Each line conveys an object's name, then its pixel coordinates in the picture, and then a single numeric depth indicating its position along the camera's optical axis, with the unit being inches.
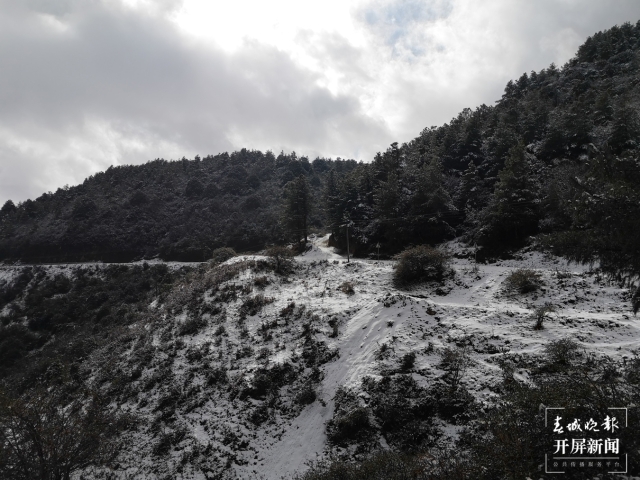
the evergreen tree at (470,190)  1346.0
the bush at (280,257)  1138.7
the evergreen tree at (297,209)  1722.4
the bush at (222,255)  1531.3
